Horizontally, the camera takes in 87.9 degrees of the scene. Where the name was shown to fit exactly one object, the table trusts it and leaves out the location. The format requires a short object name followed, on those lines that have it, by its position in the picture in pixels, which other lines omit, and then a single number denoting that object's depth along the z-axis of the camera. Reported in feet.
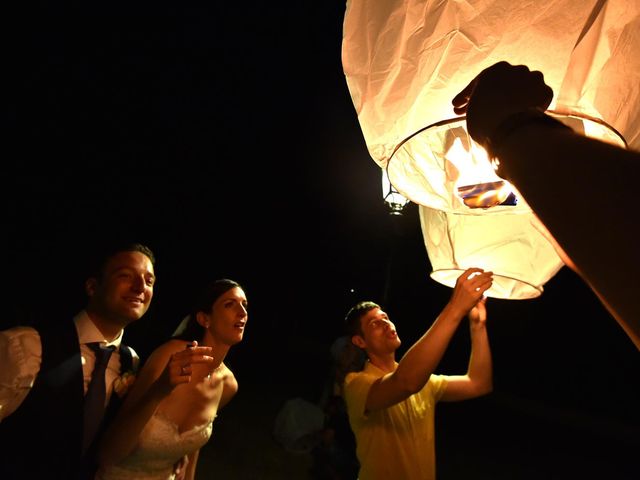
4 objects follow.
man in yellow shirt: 5.59
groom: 5.41
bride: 5.70
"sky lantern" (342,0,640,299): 2.71
